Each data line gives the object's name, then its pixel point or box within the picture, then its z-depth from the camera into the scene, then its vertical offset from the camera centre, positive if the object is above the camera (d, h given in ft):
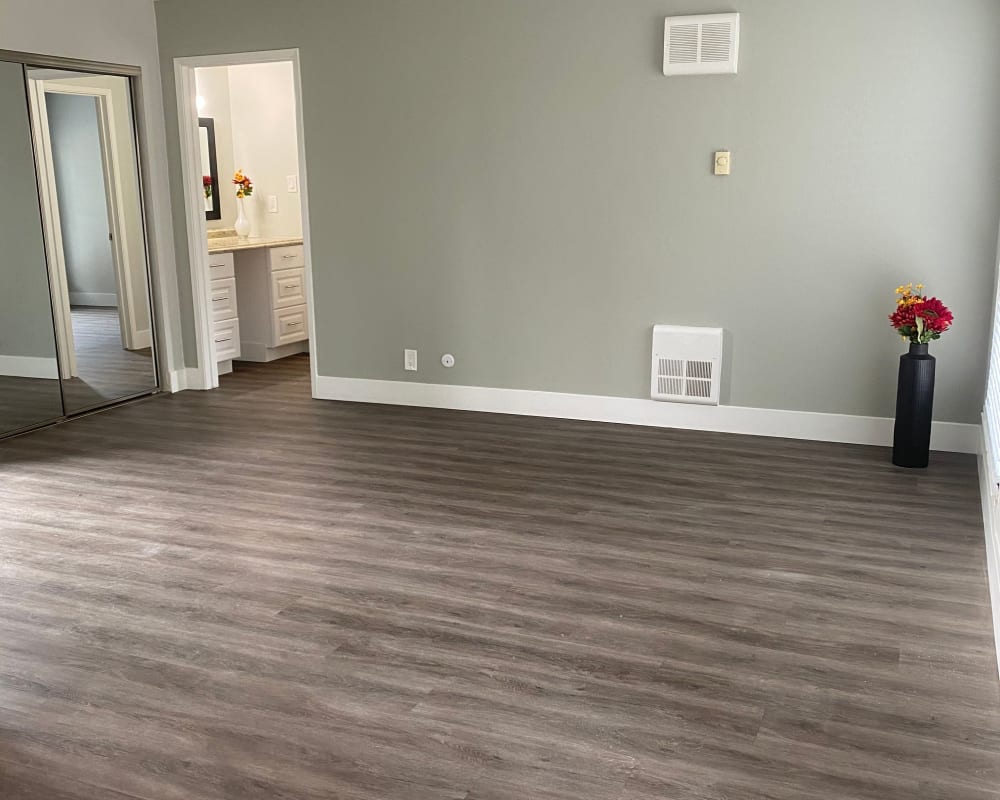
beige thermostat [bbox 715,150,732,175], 16.44 +0.36
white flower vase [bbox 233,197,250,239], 25.32 -0.90
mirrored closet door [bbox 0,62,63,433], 17.11 -1.64
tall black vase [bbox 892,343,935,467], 14.73 -3.47
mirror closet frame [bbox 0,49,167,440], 17.38 +0.68
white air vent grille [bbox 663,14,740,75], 15.87 +2.27
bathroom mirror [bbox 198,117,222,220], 24.94 +0.51
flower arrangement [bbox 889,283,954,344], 14.84 -2.12
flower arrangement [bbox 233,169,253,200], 25.35 +0.09
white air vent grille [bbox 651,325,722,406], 17.08 -3.20
